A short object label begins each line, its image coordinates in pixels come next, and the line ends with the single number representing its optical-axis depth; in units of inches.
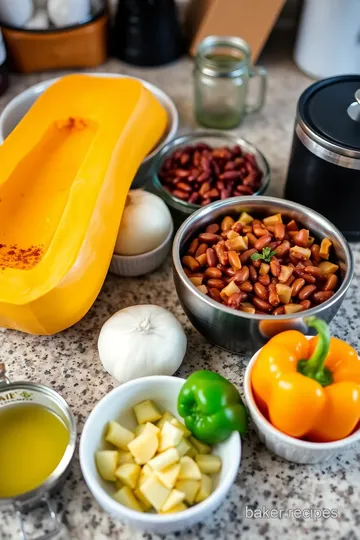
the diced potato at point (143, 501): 26.5
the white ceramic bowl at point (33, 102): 42.7
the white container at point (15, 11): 47.6
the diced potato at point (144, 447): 27.5
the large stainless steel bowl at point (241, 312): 30.4
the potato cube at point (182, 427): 28.4
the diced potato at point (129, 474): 26.8
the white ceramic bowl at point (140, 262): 36.9
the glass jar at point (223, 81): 45.2
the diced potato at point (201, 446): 28.4
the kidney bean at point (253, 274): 33.4
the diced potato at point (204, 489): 26.4
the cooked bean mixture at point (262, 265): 32.3
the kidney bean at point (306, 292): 32.3
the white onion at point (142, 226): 36.3
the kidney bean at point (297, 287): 32.6
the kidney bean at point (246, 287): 32.7
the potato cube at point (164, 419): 29.1
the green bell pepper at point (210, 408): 27.4
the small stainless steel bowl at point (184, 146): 39.4
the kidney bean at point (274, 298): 31.9
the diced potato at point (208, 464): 27.5
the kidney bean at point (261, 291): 32.4
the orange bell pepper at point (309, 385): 26.4
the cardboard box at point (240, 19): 49.0
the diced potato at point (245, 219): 35.9
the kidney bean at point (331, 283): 32.8
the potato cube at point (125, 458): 27.7
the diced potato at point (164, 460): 26.9
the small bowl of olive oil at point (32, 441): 26.5
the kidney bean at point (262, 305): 32.0
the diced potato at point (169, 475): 26.3
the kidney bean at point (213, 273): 33.4
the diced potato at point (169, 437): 27.6
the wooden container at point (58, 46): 49.4
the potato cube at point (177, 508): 25.8
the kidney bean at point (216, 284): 32.9
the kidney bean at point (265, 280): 32.9
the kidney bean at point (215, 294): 32.4
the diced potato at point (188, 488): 26.4
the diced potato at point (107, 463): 27.1
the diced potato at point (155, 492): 25.9
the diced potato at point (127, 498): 26.2
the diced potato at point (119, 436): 28.2
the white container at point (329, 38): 46.4
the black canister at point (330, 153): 34.7
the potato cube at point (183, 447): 27.7
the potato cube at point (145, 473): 26.9
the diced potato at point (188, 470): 26.8
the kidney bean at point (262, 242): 34.4
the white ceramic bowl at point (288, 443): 26.8
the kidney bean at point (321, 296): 32.2
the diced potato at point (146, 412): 29.2
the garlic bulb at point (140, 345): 31.1
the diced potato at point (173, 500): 25.8
